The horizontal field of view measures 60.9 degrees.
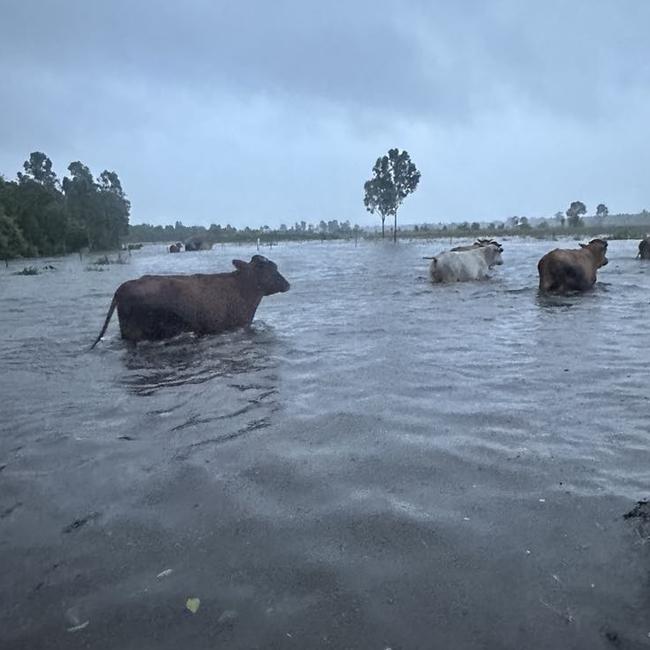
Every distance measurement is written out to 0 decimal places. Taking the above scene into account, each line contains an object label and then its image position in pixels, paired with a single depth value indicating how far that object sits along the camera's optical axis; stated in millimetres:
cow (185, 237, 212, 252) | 62728
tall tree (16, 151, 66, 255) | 47156
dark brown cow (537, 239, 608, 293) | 12625
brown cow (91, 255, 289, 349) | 8094
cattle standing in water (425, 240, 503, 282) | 15914
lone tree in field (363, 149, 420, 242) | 74625
